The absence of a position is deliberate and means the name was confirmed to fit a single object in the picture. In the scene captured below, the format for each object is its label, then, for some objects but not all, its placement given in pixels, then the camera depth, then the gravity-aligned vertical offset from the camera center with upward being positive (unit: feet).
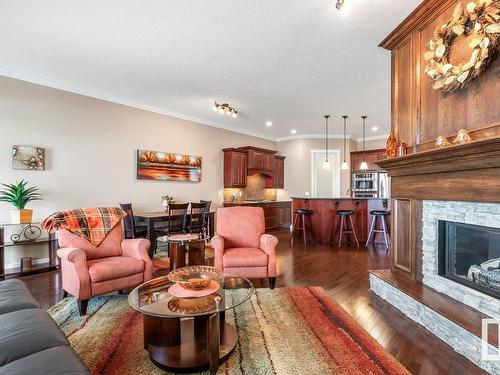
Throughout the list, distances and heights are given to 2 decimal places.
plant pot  11.93 -1.25
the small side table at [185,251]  11.23 -2.62
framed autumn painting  17.65 +1.58
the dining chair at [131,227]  14.84 -2.22
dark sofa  3.44 -2.30
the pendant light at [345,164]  20.71 +2.05
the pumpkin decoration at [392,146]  9.51 +1.52
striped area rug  5.75 -3.79
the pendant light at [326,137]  20.70 +5.14
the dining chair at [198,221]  15.84 -1.95
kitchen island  19.23 -1.80
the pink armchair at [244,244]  9.86 -2.25
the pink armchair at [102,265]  8.16 -2.51
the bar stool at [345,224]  18.40 -2.55
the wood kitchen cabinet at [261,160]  24.27 +2.75
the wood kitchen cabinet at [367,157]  26.66 +3.21
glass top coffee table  5.47 -3.16
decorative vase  18.24 -1.02
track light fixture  17.38 +5.32
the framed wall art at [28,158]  12.80 +1.49
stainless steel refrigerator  26.30 +0.39
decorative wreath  6.17 +3.69
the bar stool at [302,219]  19.66 -2.34
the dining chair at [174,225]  15.26 -2.12
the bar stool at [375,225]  17.83 -2.49
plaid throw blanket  9.30 -1.22
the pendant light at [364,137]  20.66 +5.23
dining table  14.67 -1.75
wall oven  27.08 +0.61
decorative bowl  6.27 -2.28
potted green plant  11.99 -0.49
